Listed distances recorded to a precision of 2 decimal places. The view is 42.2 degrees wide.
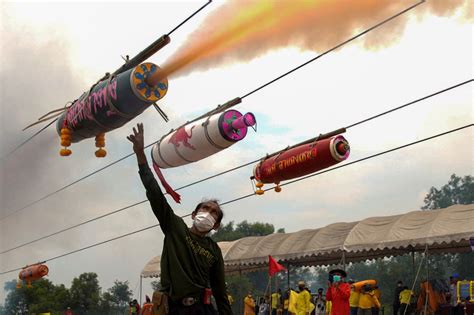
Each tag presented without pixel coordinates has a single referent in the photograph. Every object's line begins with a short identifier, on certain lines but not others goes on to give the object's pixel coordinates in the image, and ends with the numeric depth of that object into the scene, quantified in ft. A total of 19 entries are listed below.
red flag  77.80
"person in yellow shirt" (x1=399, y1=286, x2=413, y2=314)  70.59
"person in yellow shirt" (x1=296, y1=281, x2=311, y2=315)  72.38
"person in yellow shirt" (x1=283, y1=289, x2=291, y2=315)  85.05
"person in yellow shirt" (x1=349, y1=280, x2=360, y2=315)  67.31
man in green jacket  17.90
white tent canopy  61.62
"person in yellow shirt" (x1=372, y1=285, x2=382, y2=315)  66.74
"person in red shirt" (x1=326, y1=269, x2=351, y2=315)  58.08
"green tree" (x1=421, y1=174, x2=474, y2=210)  333.42
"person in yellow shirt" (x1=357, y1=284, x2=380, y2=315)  66.41
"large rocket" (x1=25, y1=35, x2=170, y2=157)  45.80
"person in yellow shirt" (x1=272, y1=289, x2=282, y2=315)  85.89
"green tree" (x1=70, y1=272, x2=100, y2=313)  172.55
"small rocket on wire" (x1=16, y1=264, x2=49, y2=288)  135.64
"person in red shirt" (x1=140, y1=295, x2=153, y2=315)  83.07
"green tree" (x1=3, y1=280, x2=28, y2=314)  185.06
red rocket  60.80
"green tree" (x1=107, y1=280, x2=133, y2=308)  233.23
